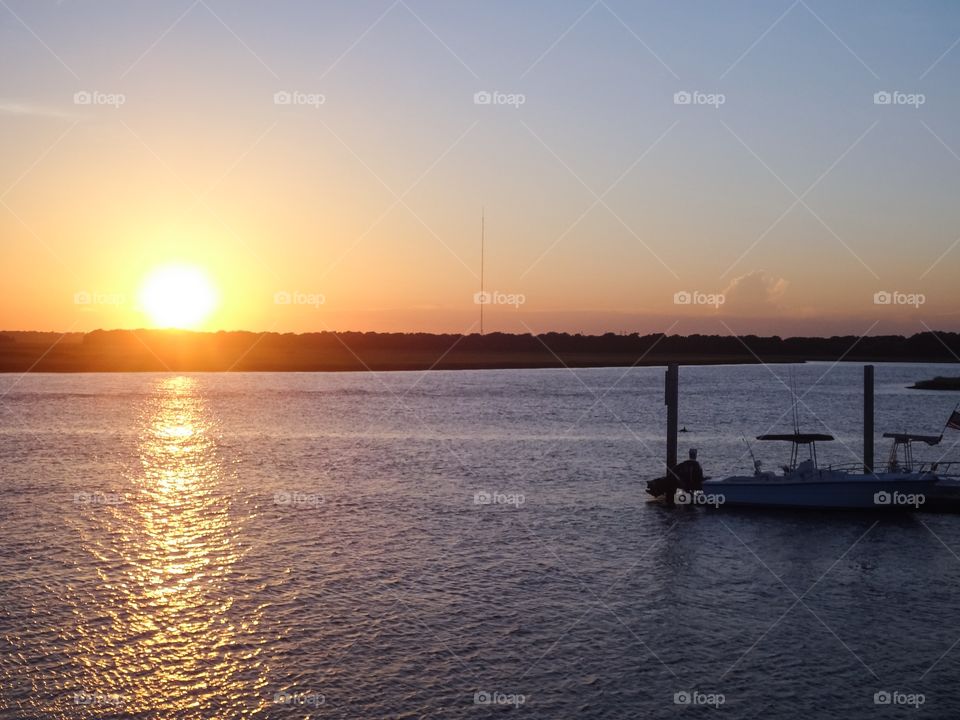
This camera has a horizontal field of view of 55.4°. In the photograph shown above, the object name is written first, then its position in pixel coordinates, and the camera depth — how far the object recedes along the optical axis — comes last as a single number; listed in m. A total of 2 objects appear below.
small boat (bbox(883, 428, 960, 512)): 37.56
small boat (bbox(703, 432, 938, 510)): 37.34
